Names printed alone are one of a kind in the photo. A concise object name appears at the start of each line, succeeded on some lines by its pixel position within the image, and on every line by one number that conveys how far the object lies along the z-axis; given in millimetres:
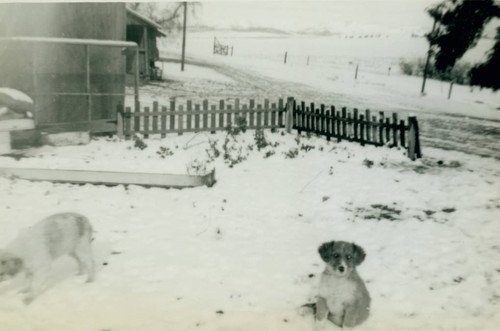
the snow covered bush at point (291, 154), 5145
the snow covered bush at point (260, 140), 5863
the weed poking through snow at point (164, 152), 5196
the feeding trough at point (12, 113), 4189
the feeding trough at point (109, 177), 3861
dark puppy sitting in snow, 2699
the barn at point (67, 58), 4930
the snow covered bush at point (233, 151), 5230
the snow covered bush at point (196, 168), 4598
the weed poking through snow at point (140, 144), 5427
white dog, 2881
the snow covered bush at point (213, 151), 5220
